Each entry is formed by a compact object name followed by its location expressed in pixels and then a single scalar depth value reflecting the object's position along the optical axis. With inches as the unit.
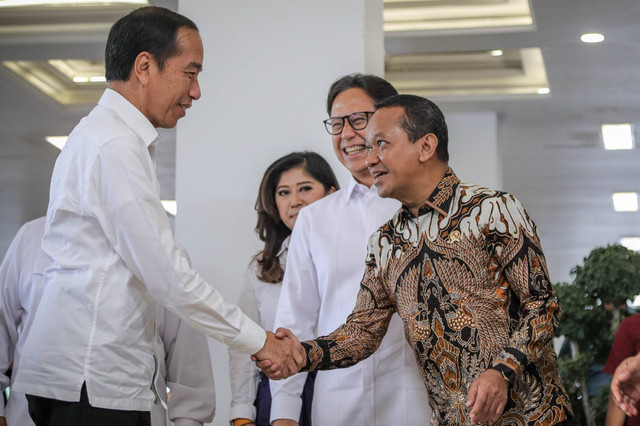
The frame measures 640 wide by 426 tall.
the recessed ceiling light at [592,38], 247.0
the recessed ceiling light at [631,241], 554.5
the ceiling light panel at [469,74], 287.4
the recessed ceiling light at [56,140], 370.3
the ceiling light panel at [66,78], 291.9
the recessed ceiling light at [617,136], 347.6
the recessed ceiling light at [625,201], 458.6
